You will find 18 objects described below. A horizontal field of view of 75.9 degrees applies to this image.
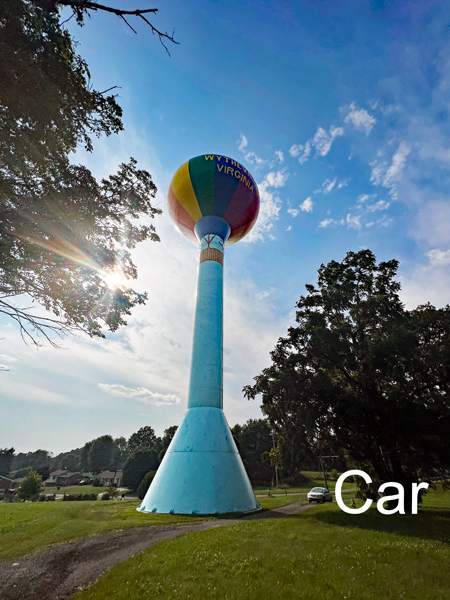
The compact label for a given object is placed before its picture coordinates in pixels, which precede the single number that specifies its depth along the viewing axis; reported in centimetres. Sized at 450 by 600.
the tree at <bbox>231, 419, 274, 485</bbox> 5506
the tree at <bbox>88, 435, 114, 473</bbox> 9038
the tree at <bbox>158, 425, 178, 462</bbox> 6011
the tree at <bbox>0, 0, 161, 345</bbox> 577
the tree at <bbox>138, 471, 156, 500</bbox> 3322
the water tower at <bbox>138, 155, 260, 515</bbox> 1343
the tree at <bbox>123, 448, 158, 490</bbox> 5391
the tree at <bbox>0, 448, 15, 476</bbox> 10404
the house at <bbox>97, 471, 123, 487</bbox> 6577
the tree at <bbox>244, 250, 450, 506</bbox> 1656
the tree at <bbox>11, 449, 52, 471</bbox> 10775
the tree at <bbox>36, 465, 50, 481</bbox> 7821
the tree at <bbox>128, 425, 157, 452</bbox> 9331
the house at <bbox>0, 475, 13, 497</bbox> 6313
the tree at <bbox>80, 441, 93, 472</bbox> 9719
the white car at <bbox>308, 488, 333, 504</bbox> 2505
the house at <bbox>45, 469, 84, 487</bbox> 7544
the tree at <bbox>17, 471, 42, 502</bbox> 3791
